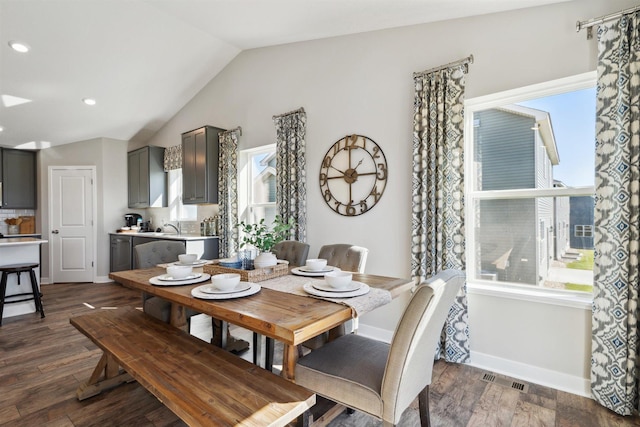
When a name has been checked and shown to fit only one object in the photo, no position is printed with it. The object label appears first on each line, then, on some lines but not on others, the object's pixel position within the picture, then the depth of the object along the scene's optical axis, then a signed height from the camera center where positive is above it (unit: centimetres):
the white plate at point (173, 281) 195 -43
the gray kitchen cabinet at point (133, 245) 455 -54
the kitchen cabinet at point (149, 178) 580 +63
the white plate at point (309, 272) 219 -42
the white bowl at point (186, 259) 250 -36
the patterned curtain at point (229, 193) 457 +26
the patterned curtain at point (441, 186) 264 +20
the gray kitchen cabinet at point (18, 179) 592 +64
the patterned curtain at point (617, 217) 199 -5
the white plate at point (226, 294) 164 -43
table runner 159 -45
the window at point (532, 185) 236 +20
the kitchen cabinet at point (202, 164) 474 +71
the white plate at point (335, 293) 167 -43
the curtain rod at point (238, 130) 457 +116
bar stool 380 -87
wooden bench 121 -74
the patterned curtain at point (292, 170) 377 +49
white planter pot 213 -33
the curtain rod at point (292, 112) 380 +119
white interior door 600 -21
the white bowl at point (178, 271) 201 -37
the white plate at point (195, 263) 248 -40
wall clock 326 +38
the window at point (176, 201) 578 +20
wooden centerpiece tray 204 -39
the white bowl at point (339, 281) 175 -38
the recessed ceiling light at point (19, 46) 339 +177
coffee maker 622 -13
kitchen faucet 579 -29
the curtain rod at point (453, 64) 263 +122
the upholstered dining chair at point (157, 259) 265 -45
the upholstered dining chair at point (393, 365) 135 -76
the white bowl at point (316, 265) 224 -37
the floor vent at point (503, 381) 233 -128
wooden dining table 132 -46
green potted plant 207 -22
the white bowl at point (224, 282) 169 -37
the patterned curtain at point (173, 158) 564 +97
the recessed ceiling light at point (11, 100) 431 +154
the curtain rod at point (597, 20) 201 +123
